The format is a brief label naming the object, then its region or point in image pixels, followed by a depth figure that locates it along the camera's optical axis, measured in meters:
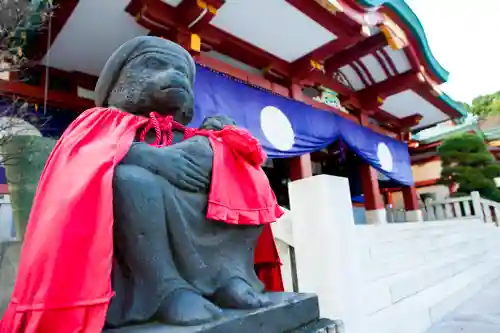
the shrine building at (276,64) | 3.42
